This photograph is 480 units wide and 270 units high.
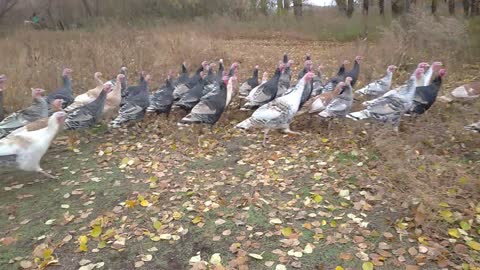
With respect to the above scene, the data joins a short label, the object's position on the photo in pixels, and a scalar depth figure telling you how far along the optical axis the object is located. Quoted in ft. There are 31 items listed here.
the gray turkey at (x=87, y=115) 24.41
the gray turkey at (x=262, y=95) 27.61
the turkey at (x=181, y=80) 32.24
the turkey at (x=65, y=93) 28.69
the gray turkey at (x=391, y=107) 22.65
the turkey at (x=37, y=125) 19.81
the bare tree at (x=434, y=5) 62.99
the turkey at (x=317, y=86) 29.53
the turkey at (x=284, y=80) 29.75
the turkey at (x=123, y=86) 30.40
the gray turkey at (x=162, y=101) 27.81
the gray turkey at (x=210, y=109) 25.18
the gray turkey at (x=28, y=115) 23.15
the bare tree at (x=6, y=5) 75.10
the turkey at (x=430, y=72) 27.64
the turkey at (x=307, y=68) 31.37
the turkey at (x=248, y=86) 32.12
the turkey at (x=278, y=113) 22.79
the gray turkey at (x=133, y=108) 26.11
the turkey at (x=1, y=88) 25.40
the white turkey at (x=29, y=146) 18.40
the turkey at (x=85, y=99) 27.31
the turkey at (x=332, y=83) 29.58
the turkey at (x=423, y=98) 23.98
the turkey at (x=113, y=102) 27.66
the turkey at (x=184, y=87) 30.53
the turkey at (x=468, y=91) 26.37
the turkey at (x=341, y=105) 23.65
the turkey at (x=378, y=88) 28.78
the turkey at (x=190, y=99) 27.78
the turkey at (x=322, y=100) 24.75
